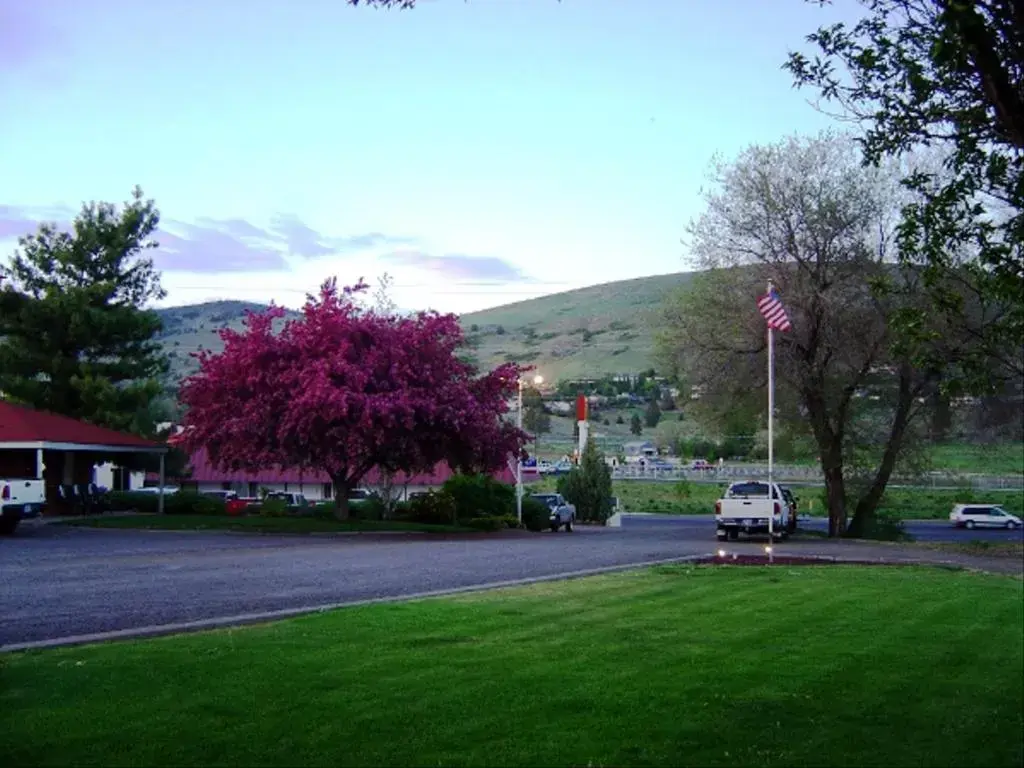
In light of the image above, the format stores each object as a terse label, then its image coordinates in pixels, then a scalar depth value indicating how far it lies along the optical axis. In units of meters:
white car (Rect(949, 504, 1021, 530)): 57.66
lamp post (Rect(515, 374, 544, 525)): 41.22
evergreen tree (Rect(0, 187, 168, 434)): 42.00
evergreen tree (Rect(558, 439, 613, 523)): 52.03
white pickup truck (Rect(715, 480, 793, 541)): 32.75
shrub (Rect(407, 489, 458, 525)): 42.03
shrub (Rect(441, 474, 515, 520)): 42.88
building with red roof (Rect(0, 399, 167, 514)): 33.22
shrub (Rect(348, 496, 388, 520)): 42.12
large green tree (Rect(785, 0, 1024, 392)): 9.10
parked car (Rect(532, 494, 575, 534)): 43.09
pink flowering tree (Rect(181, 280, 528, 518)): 33.94
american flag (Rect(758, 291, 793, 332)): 25.84
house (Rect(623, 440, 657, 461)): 106.62
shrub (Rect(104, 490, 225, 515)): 39.94
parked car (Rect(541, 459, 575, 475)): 92.43
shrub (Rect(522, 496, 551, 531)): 42.16
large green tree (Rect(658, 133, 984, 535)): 34.97
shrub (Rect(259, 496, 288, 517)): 39.94
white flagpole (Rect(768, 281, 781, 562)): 23.72
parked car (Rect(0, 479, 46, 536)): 27.70
